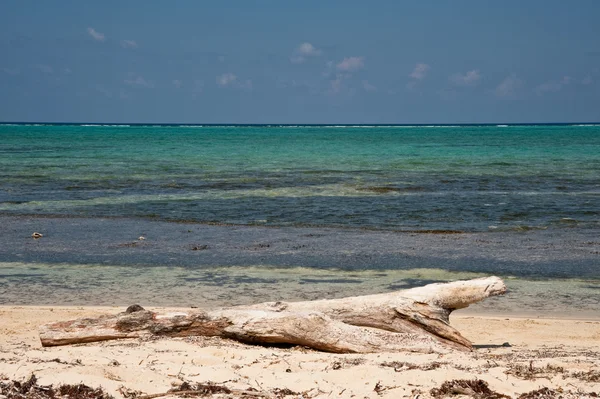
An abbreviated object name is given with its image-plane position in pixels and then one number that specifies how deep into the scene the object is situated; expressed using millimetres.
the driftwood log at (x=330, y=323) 6742
